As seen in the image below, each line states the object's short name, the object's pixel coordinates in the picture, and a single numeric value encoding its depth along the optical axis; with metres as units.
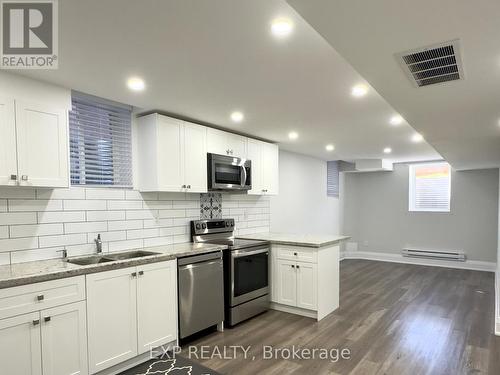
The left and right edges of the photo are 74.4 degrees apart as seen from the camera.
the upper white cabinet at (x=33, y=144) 2.34
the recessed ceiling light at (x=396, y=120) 3.63
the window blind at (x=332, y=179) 7.77
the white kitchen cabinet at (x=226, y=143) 4.00
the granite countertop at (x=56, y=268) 2.12
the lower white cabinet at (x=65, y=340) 2.25
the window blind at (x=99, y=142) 3.01
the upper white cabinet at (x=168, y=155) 3.37
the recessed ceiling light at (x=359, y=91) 2.67
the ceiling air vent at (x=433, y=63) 1.57
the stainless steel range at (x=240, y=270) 3.71
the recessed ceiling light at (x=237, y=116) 3.49
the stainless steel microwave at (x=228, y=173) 3.93
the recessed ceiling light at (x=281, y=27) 1.68
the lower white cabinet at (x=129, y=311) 2.53
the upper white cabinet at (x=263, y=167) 4.69
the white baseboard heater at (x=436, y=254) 7.07
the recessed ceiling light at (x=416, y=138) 4.66
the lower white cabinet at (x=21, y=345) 2.06
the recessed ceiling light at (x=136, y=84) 2.53
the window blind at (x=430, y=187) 7.40
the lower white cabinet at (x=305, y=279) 3.95
